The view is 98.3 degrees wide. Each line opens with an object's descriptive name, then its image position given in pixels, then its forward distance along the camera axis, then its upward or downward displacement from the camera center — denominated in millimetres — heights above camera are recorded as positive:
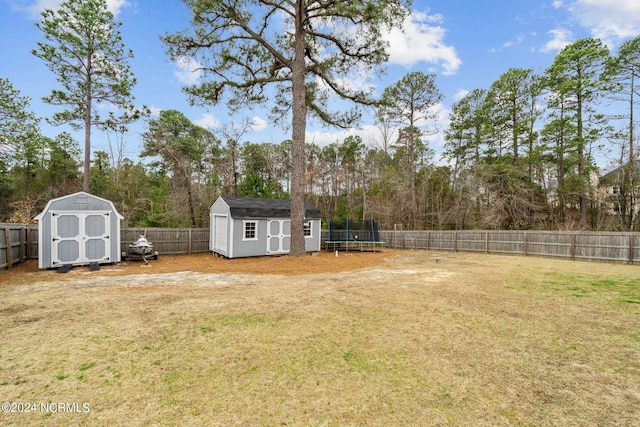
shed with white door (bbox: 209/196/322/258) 11680 -535
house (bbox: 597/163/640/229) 15836 +1480
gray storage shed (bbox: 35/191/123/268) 8492 -566
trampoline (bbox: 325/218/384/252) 14992 -971
